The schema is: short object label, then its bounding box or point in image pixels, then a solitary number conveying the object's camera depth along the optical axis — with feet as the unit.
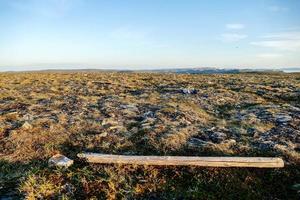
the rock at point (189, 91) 43.67
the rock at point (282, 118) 26.67
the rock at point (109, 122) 26.47
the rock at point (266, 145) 20.93
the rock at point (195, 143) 21.30
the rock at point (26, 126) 25.21
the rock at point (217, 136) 22.43
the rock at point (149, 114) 28.68
